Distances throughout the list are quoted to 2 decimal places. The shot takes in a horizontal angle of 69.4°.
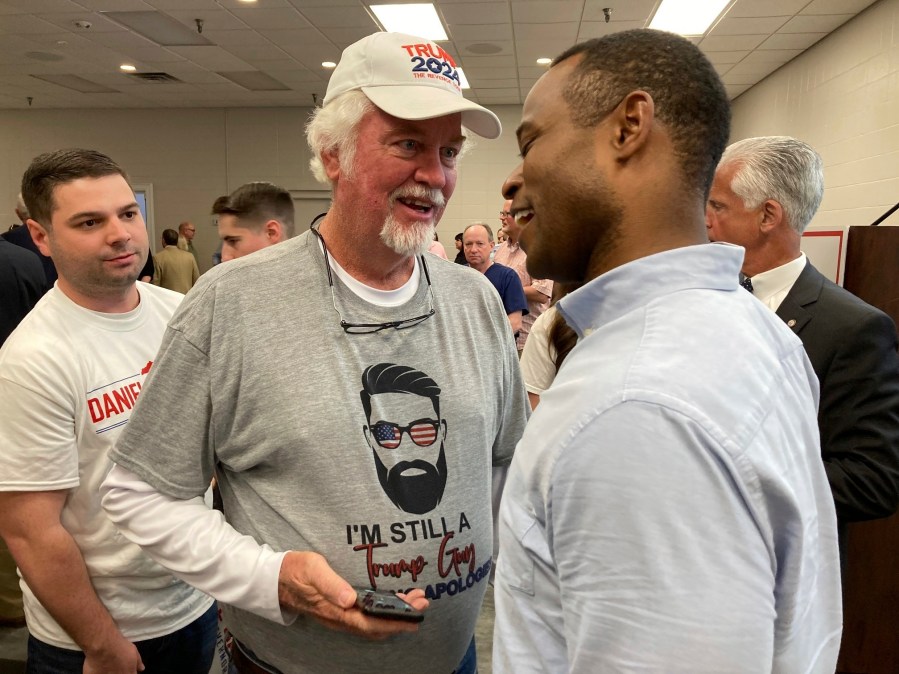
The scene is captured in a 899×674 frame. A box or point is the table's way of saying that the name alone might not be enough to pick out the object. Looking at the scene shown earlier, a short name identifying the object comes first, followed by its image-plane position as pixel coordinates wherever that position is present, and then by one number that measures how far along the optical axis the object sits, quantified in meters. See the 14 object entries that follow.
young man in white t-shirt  1.27
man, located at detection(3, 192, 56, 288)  4.25
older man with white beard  1.07
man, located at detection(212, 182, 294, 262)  2.97
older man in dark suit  1.55
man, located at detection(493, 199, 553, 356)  4.49
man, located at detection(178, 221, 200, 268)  9.83
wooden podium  2.33
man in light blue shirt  0.56
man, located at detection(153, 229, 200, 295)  8.62
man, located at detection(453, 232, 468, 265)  7.05
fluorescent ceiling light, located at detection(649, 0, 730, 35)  5.71
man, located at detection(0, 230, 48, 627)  2.67
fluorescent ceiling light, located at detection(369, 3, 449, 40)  5.89
